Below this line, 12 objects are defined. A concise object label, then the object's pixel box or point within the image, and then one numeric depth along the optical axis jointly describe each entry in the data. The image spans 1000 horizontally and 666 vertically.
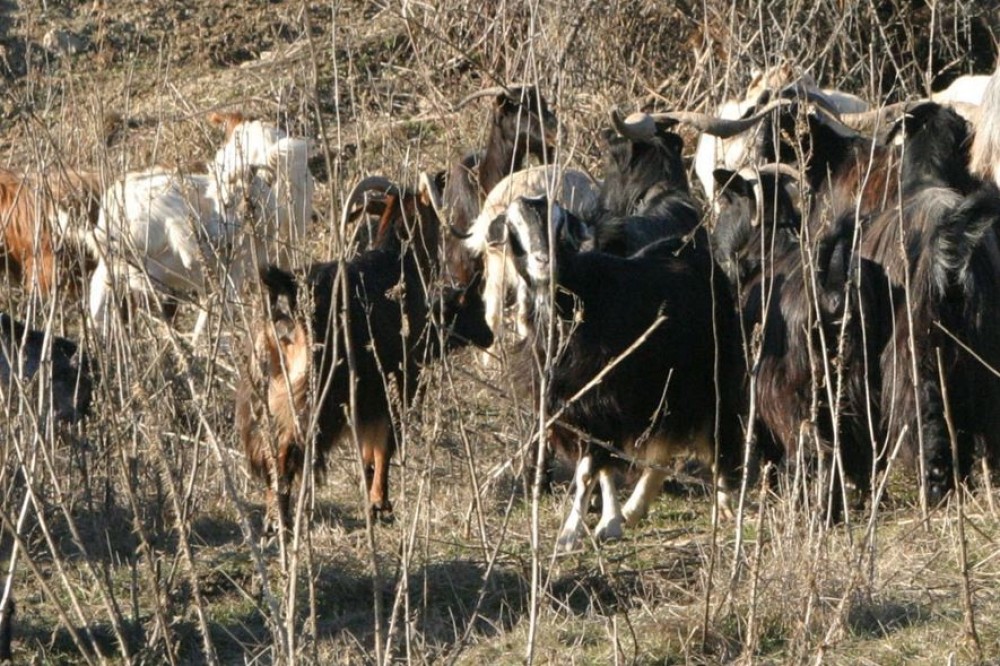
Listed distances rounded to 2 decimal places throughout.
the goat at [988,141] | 17.42
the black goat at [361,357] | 14.48
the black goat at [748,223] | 16.02
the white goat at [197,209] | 16.39
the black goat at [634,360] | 14.77
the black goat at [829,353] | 14.53
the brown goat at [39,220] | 11.39
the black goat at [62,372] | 14.84
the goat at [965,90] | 24.53
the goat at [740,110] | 20.66
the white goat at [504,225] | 14.99
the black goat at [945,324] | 14.48
